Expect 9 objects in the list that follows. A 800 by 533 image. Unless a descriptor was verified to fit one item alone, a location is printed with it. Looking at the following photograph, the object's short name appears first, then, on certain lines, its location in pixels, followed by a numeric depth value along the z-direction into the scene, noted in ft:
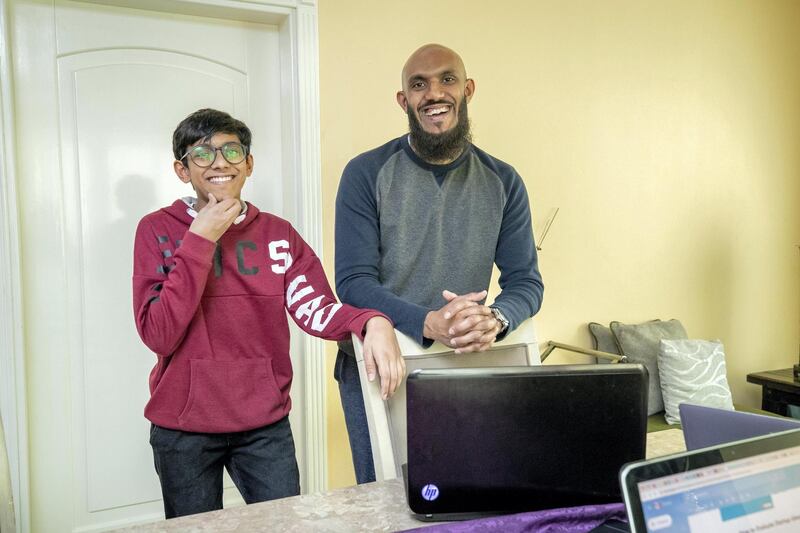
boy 4.42
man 4.98
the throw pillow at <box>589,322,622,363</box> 10.27
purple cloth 2.72
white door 6.98
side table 11.19
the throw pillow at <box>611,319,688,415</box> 9.96
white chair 3.77
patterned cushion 9.71
